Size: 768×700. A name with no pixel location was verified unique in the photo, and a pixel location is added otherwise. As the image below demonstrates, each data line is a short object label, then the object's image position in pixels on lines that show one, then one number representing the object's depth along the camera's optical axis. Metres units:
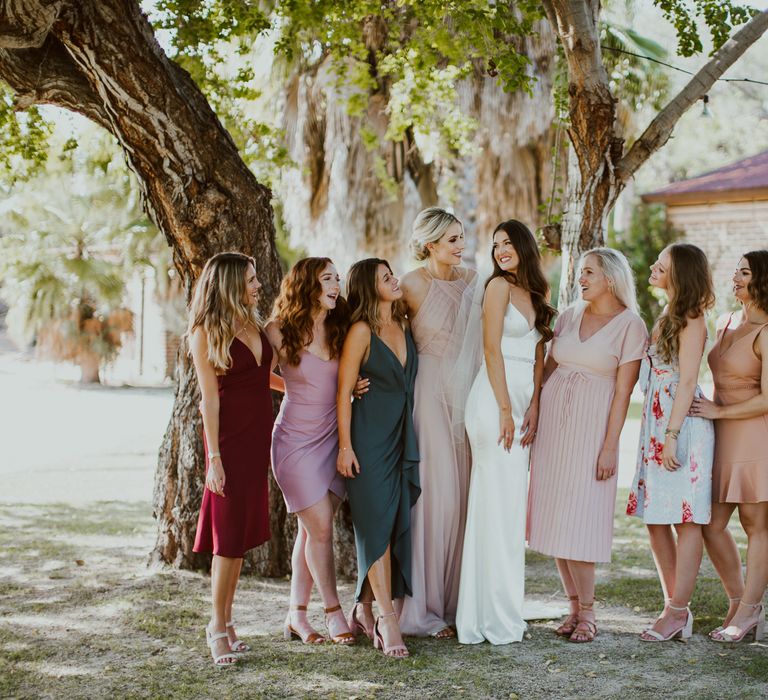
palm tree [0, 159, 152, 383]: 25.50
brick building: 20.64
